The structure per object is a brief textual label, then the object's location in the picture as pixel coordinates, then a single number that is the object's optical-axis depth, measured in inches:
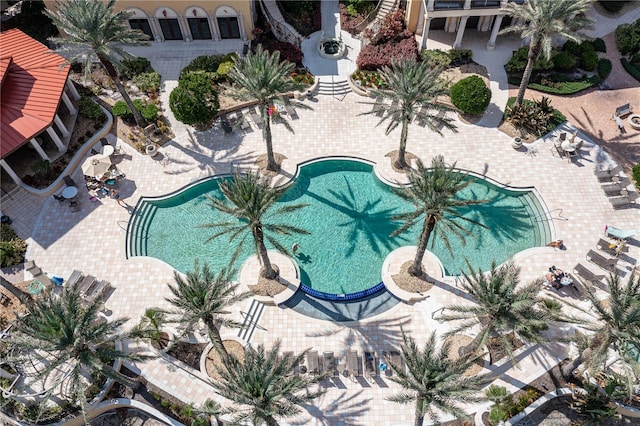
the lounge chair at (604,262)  1272.1
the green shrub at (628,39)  1787.6
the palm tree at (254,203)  1071.6
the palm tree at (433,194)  1050.7
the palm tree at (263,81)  1298.0
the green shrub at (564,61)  1722.4
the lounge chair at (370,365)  1127.6
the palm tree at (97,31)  1374.1
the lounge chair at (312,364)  1128.8
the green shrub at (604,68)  1748.3
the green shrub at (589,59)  1734.7
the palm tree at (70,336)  925.8
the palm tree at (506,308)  940.0
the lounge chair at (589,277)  1245.7
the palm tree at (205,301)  962.1
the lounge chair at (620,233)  1310.3
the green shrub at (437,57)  1751.1
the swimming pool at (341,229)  1328.7
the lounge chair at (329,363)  1132.3
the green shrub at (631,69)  1745.8
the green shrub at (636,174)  1445.6
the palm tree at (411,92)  1295.5
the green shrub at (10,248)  1332.4
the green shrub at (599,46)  1819.6
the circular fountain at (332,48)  1824.6
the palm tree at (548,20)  1369.3
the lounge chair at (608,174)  1459.2
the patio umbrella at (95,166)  1461.6
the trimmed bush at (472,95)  1557.6
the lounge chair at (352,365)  1122.7
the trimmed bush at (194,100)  1520.7
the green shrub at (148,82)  1722.8
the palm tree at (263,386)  870.4
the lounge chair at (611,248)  1295.5
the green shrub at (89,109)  1635.1
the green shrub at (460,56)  1775.3
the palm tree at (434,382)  874.8
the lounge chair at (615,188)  1428.4
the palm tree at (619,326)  901.8
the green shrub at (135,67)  1773.9
